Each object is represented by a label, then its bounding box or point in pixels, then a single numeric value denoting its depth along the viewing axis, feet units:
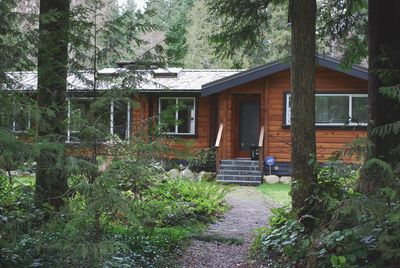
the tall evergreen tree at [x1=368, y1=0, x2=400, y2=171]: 22.02
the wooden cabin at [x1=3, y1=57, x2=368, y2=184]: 59.16
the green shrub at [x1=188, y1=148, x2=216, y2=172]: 61.16
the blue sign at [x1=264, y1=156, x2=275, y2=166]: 60.06
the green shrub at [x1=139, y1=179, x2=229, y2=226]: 31.71
